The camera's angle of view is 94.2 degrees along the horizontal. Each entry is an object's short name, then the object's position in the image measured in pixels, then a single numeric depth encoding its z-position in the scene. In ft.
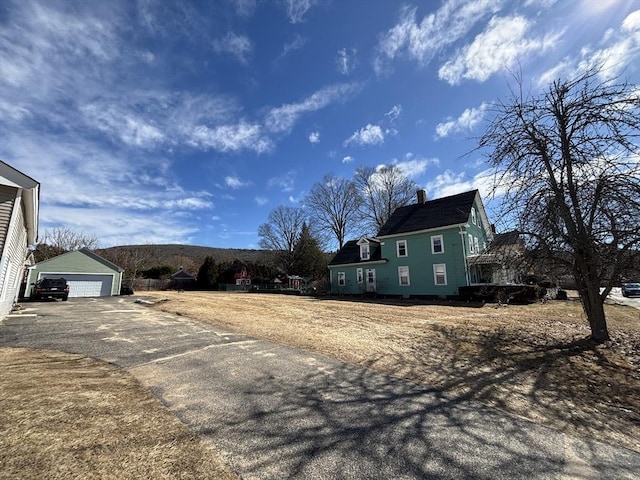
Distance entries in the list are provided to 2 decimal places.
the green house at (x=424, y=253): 68.59
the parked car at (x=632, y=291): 89.85
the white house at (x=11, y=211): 24.75
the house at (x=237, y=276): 167.63
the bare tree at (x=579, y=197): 21.81
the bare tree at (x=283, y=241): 149.81
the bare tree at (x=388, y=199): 122.42
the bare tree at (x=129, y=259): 131.85
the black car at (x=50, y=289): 64.44
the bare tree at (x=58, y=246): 108.68
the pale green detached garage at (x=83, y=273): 78.48
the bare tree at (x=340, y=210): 134.31
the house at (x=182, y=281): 155.90
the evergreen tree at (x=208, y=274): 164.35
